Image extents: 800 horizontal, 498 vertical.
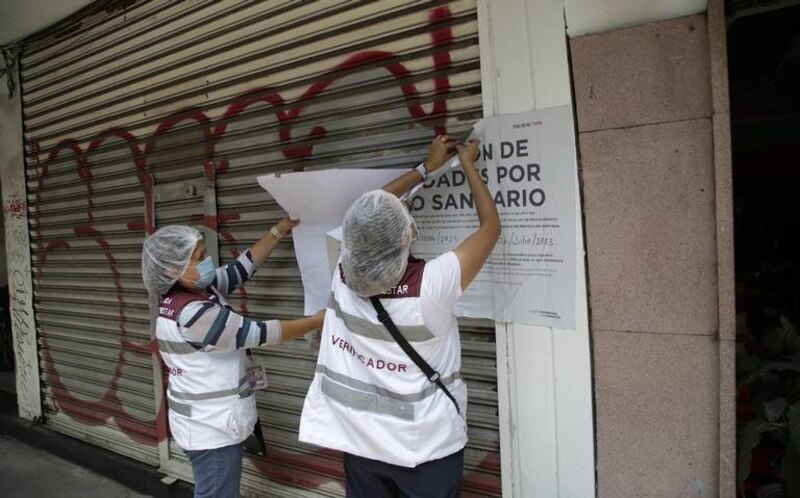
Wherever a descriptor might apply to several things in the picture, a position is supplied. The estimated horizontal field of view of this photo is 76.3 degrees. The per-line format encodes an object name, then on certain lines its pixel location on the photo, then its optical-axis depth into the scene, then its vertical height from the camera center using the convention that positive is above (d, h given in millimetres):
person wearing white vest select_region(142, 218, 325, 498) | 2229 -502
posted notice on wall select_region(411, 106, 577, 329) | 2158 +26
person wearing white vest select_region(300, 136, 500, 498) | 1717 -474
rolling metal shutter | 2555 +591
